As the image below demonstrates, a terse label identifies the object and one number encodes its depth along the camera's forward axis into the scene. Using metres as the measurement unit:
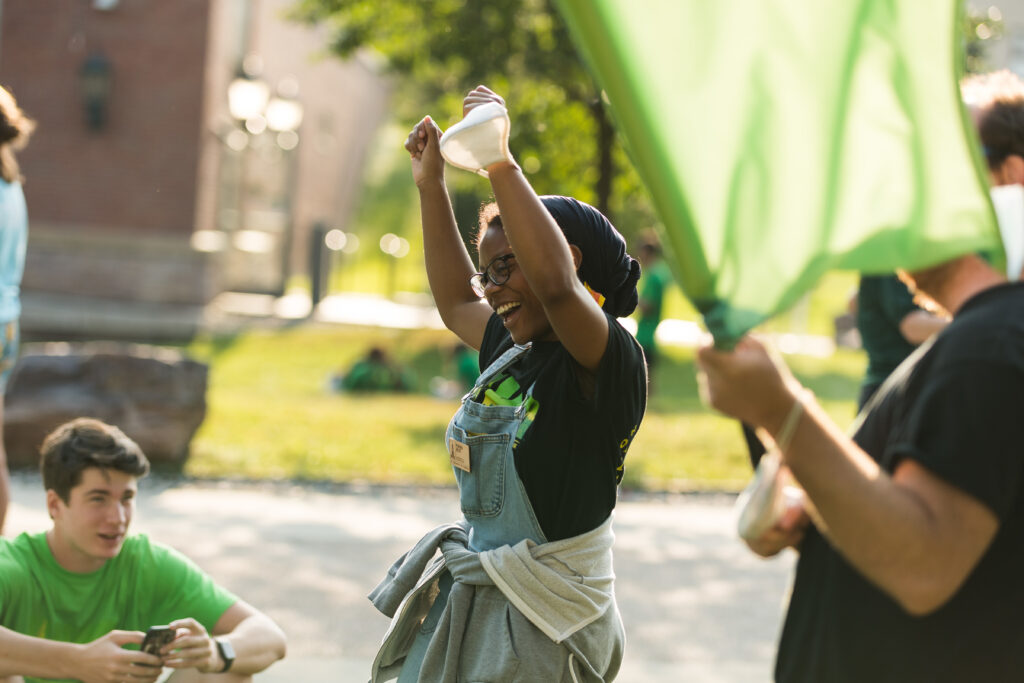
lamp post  16.53
